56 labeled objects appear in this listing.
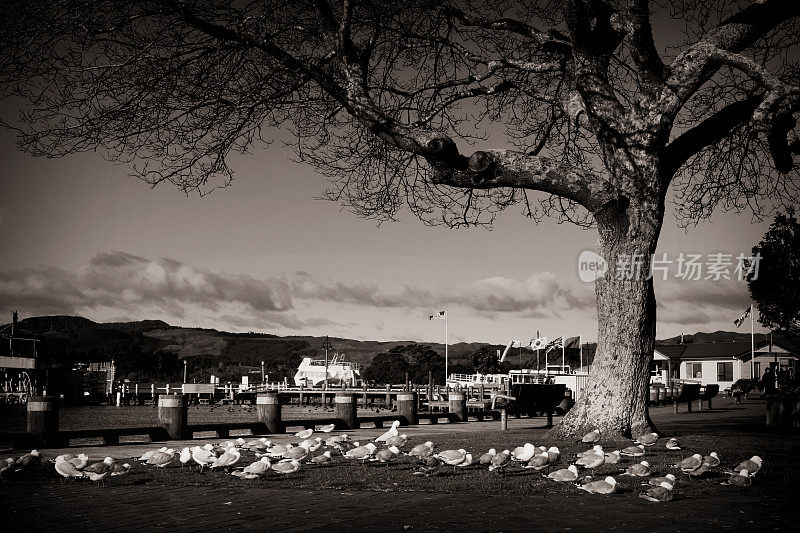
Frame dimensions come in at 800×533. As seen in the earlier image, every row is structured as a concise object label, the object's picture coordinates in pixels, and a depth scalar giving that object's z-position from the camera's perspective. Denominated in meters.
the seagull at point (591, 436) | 12.32
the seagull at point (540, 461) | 9.62
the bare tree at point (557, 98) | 13.59
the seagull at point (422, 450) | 10.58
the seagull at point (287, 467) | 9.59
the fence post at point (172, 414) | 18.20
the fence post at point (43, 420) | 16.25
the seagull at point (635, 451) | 10.56
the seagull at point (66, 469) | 9.48
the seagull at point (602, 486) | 8.20
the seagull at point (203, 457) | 10.07
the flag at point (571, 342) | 53.89
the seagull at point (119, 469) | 9.76
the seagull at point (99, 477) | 9.40
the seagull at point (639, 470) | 9.28
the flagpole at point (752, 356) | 78.50
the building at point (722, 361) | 85.94
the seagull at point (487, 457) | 10.12
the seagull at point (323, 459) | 10.78
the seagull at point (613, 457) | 9.96
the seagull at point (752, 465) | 9.00
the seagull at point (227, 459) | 10.11
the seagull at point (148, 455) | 10.80
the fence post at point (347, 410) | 22.91
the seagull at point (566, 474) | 8.86
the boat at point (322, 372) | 97.69
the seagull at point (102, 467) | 9.65
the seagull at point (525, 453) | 9.88
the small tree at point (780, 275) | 36.50
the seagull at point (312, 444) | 10.79
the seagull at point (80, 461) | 9.65
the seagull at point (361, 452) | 10.83
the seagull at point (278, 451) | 10.62
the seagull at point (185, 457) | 10.28
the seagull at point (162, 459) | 10.58
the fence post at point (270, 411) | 20.64
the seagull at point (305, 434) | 13.65
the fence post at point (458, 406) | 28.91
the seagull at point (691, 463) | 9.38
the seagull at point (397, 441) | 11.73
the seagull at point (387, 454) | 10.67
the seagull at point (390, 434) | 12.81
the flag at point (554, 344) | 61.94
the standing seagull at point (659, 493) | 7.96
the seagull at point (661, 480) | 8.30
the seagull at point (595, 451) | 9.67
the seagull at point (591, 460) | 9.41
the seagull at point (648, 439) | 11.82
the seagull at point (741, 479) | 8.88
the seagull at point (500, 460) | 9.73
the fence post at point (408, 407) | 25.50
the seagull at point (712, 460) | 9.41
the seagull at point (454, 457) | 10.04
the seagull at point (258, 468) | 9.31
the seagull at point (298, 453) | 10.34
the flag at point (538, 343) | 61.09
